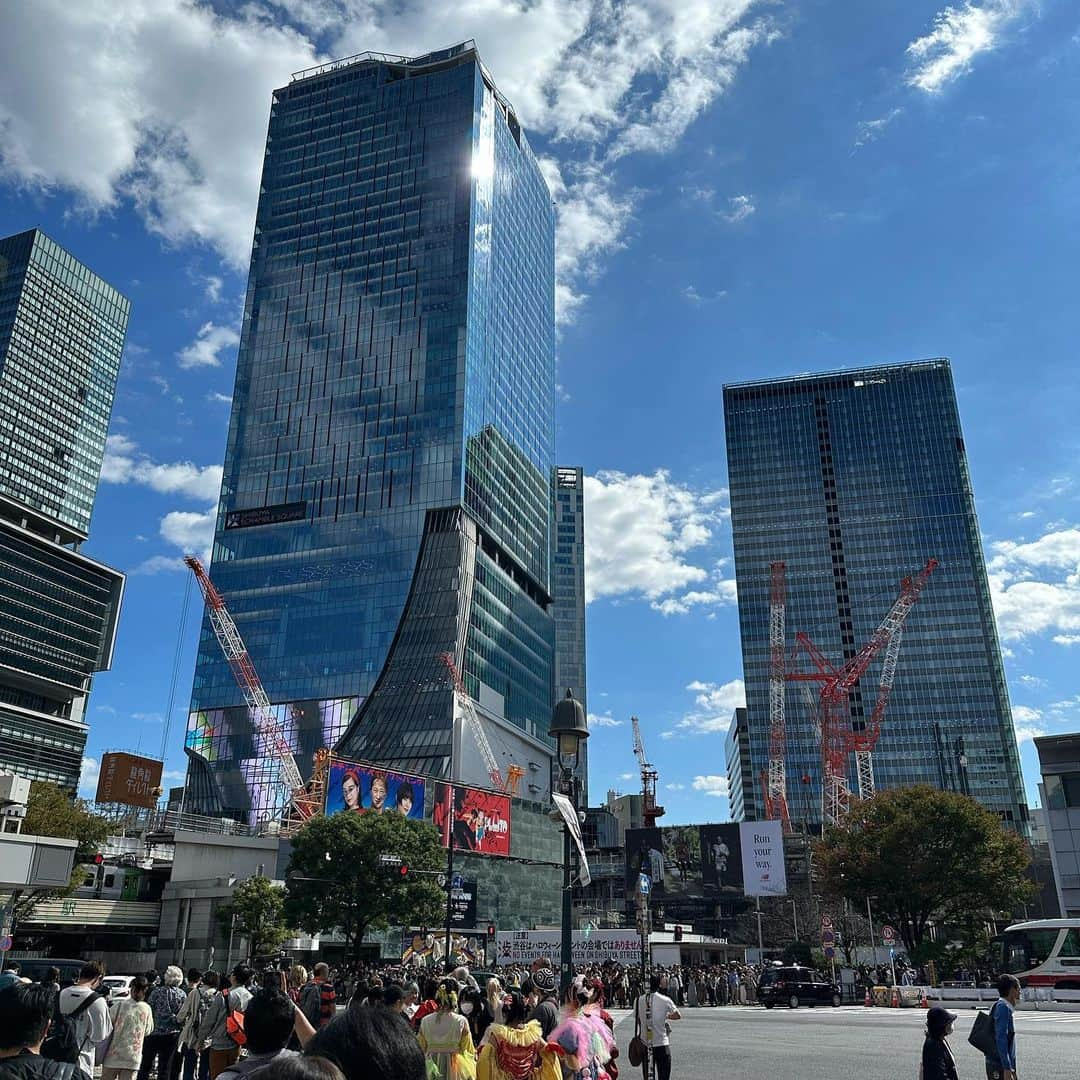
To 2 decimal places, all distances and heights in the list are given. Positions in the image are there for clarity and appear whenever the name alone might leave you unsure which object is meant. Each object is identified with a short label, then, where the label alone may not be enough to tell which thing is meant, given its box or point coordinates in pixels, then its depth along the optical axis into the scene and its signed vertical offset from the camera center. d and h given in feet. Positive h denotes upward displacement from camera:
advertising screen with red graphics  301.16 +24.61
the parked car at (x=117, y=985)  104.63 -10.54
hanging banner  56.54 +4.45
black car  138.62 -13.15
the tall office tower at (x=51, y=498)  471.62 +230.28
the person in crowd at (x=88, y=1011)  40.47 -4.93
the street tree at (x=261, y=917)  179.83 -4.12
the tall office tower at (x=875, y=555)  536.42 +205.94
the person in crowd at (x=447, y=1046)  31.96 -4.92
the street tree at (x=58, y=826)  171.12 +13.05
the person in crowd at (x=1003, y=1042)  37.19 -5.44
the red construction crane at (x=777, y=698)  524.93 +110.32
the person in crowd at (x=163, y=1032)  51.42 -7.28
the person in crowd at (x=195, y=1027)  52.03 -7.15
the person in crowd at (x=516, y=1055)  30.45 -4.99
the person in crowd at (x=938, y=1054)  32.53 -5.25
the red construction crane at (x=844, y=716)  427.33 +96.92
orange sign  252.21 +29.84
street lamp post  60.03 +9.81
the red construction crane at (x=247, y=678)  367.45 +84.63
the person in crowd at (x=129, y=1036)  43.75 -6.43
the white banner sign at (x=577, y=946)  141.08 -7.37
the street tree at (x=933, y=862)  179.32 +7.00
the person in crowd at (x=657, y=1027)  50.83 -6.74
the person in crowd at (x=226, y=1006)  44.25 -5.23
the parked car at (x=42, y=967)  96.57 -7.89
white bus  127.44 -7.23
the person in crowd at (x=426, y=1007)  41.65 -4.91
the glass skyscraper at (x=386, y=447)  374.22 +194.28
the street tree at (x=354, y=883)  174.91 +2.17
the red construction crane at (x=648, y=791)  229.27 +49.22
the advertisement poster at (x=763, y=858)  219.20 +9.06
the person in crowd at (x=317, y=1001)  42.22 -4.86
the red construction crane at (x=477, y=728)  362.12 +63.16
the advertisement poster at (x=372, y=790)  265.13 +29.93
